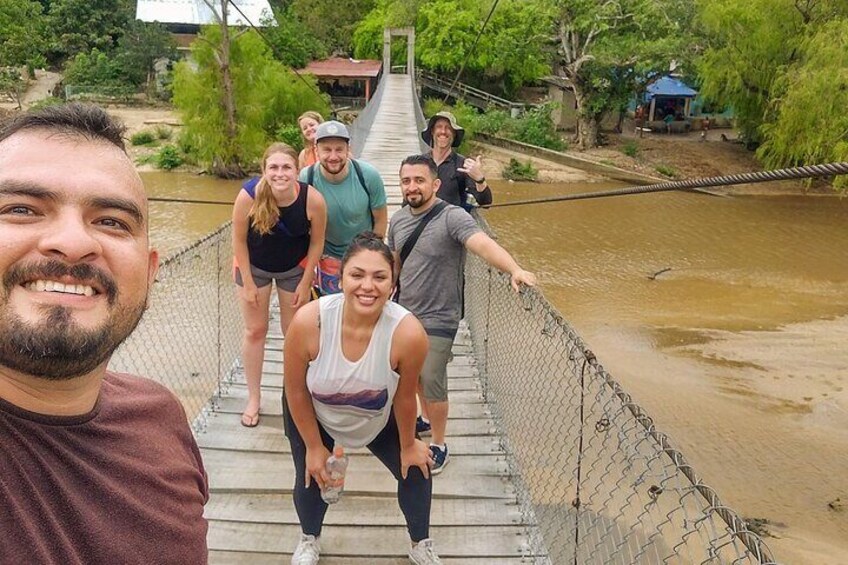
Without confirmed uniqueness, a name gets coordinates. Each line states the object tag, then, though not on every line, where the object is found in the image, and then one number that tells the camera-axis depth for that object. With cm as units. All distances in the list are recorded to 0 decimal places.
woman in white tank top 159
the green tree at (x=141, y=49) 2089
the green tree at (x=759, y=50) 1315
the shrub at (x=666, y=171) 1557
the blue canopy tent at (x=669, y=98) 1964
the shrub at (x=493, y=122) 1747
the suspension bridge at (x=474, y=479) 195
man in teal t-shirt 250
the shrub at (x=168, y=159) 1603
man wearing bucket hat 298
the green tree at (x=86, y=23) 2228
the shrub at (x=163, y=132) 1767
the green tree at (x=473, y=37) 1661
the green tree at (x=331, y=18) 2294
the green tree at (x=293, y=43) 1986
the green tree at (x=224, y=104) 1500
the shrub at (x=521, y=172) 1603
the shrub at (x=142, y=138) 1731
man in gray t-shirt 214
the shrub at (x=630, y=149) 1659
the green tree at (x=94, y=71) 2039
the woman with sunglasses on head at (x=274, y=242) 224
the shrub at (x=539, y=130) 1714
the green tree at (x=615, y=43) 1509
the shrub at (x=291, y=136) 1500
